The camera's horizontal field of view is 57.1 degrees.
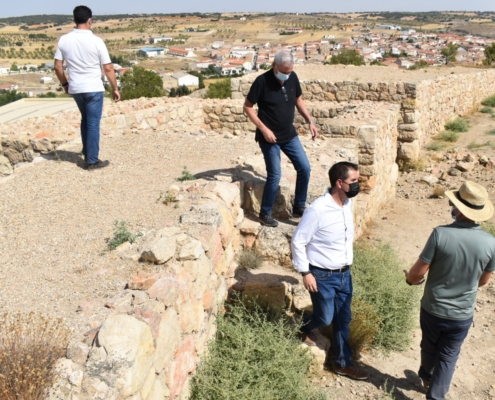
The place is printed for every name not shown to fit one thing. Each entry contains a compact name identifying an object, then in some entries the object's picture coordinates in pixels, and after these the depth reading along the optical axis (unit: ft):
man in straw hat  10.43
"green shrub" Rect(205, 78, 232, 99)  70.89
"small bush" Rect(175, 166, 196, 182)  18.10
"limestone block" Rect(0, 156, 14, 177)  26.03
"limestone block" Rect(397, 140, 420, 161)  36.58
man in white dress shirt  11.77
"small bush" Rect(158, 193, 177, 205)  15.71
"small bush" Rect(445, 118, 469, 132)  46.24
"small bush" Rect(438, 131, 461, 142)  43.11
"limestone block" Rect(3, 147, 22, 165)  25.88
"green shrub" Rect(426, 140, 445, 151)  40.56
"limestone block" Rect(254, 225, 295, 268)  16.94
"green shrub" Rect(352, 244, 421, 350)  15.26
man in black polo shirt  15.49
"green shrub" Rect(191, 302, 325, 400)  10.98
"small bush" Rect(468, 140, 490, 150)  39.42
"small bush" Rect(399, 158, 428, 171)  35.68
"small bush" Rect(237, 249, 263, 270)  16.60
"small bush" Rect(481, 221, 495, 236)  23.41
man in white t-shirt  17.58
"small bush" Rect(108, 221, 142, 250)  12.79
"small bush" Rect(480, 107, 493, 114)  53.10
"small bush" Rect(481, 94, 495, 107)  57.00
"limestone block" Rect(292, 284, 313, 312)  14.93
